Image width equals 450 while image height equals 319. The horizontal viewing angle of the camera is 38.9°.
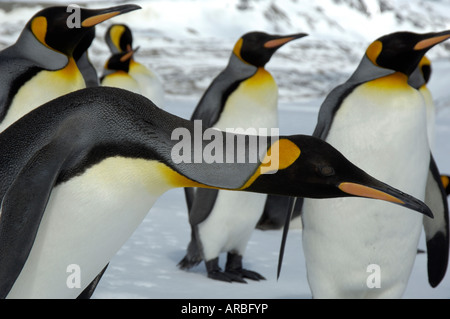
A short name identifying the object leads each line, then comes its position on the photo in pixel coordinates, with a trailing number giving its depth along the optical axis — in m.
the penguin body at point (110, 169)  1.14
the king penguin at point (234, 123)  2.71
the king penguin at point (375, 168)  1.96
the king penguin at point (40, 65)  2.00
